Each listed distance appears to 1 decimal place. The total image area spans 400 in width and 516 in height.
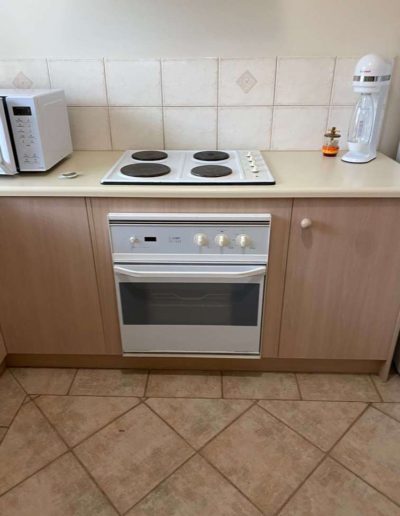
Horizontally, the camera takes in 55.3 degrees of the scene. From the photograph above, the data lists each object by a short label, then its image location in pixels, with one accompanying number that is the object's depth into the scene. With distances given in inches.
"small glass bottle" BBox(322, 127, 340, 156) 66.1
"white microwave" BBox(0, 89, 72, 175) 53.2
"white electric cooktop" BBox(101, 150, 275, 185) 53.7
